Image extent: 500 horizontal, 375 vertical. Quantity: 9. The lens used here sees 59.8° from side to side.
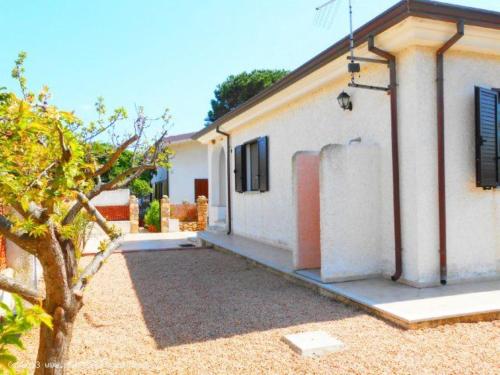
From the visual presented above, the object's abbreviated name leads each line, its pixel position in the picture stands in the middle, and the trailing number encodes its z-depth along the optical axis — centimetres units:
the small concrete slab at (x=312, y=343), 403
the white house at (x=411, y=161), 598
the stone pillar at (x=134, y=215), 1884
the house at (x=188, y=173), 2444
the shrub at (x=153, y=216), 1898
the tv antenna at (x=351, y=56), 620
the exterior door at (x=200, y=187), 2444
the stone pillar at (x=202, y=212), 1959
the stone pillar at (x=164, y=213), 1850
